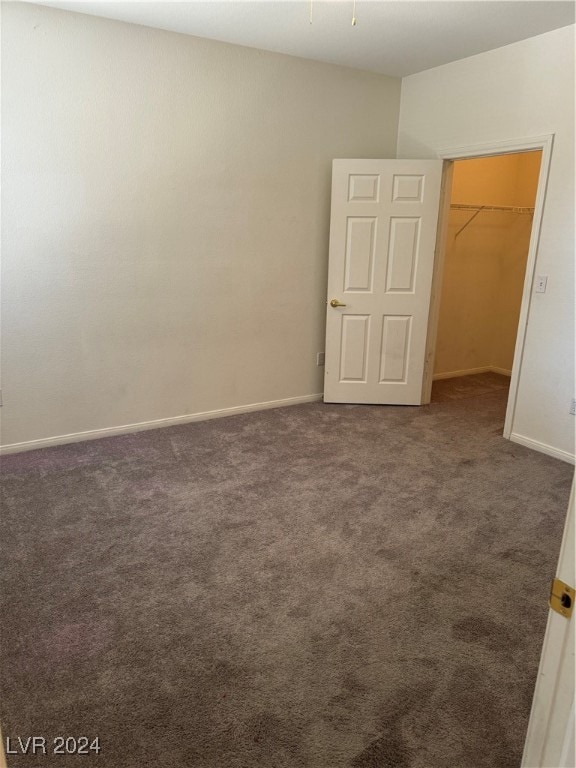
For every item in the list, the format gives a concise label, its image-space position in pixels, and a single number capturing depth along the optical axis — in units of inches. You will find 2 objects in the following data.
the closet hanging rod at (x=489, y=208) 195.8
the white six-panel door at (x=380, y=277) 157.9
